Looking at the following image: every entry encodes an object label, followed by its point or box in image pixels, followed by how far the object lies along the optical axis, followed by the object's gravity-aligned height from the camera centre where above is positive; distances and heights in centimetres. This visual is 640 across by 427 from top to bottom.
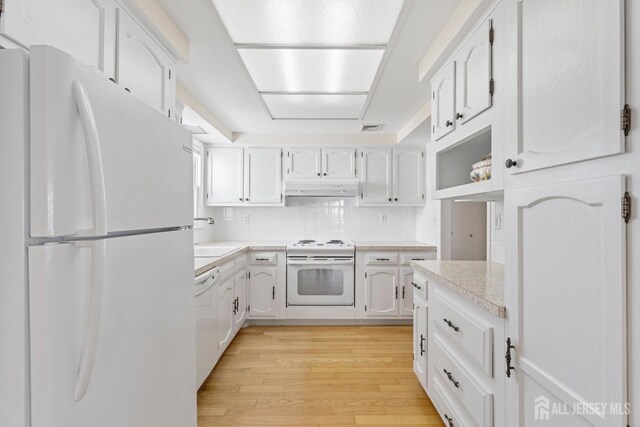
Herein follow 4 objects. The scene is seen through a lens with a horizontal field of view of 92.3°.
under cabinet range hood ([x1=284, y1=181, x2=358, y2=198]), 363 +32
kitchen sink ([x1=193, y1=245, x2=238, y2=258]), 307 -37
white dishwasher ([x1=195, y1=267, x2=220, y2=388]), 197 -76
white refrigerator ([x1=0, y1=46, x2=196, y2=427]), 66 -7
